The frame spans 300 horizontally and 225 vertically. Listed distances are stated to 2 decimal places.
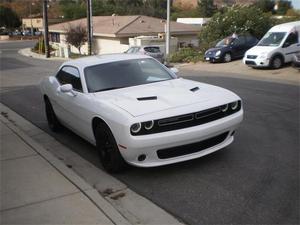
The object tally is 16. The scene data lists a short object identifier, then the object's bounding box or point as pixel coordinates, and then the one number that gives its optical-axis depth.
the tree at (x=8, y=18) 79.34
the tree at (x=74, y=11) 73.71
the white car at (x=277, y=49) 14.46
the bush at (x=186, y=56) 22.15
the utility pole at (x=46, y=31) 34.27
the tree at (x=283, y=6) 62.96
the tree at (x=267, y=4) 61.69
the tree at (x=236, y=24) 22.68
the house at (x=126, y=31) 33.03
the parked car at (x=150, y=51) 21.20
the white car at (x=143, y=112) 3.89
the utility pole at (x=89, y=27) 31.58
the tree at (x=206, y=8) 71.64
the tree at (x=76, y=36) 36.85
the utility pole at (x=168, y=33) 23.41
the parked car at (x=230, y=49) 18.67
